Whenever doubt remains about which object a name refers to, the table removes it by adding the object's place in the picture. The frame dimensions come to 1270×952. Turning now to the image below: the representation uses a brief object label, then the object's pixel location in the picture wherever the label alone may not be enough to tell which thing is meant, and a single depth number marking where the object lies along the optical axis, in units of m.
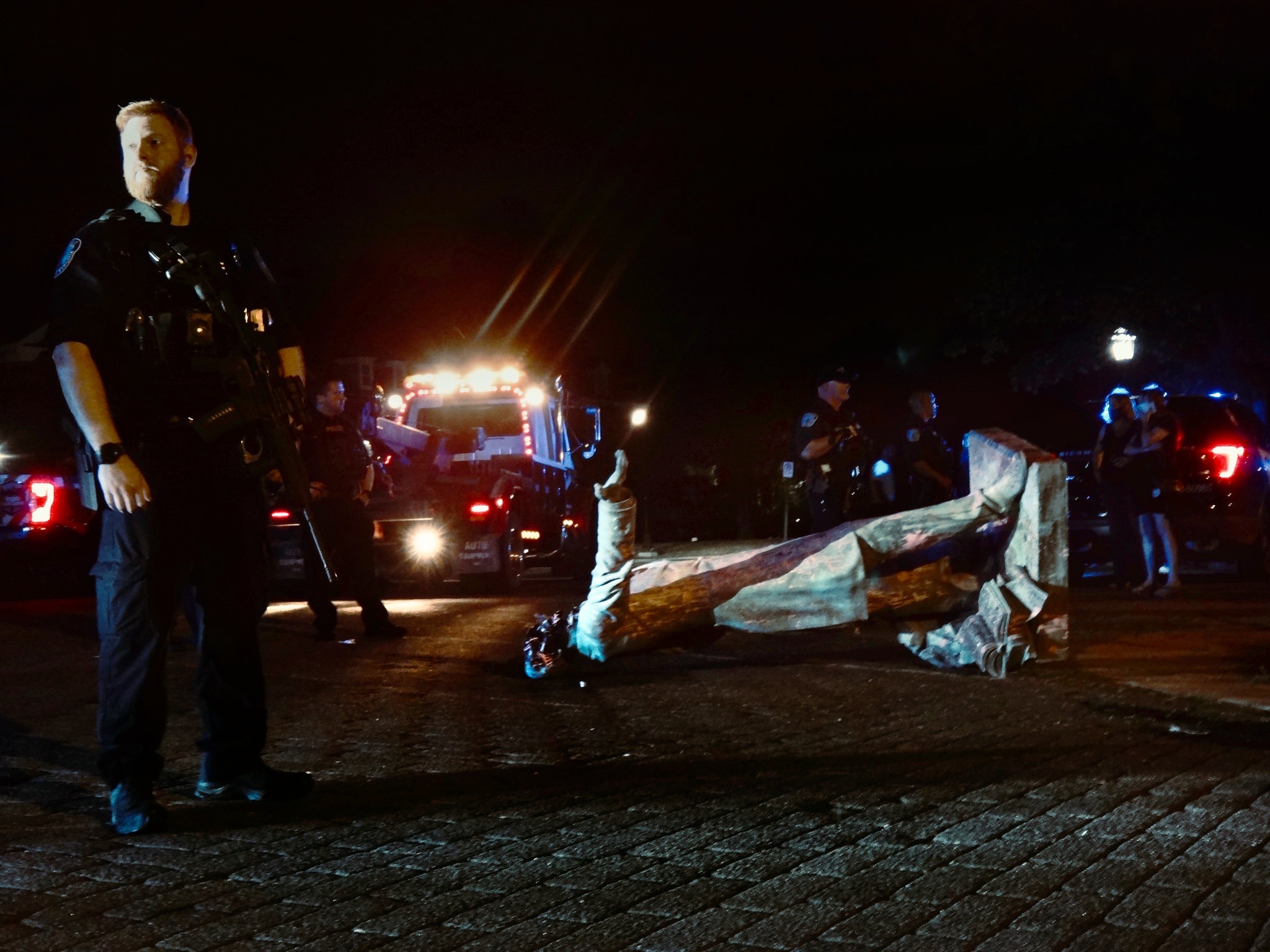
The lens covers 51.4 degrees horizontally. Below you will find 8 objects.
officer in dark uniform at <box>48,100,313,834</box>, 3.87
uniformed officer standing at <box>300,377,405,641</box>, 8.78
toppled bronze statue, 6.86
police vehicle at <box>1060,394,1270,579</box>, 11.92
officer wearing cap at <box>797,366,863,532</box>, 9.59
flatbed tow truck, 12.50
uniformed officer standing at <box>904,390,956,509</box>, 10.24
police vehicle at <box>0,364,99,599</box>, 12.54
